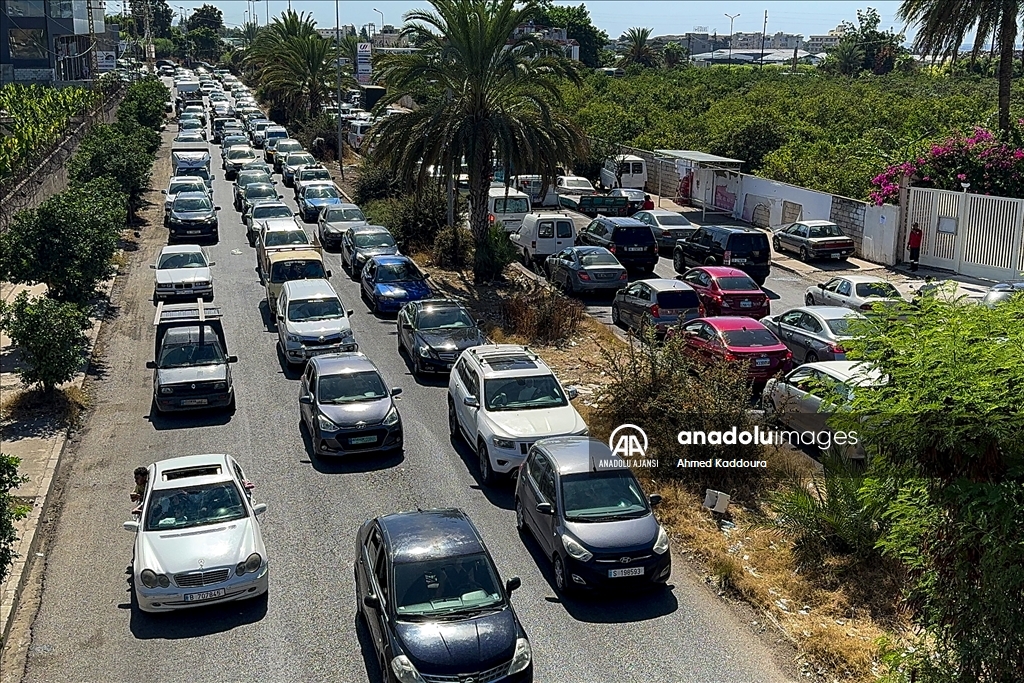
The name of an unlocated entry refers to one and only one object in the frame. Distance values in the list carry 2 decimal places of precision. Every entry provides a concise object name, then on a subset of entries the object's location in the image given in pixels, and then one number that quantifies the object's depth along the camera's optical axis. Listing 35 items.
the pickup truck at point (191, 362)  18.72
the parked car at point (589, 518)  12.07
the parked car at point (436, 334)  21.14
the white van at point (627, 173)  47.72
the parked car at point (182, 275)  27.58
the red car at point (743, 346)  19.50
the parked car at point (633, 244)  30.86
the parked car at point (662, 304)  23.30
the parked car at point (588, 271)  27.88
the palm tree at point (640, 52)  111.50
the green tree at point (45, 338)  18.58
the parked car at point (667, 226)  34.84
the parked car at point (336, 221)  35.44
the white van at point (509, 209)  34.84
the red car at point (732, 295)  24.67
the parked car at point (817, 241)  33.38
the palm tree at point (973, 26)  33.59
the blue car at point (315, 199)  40.50
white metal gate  30.20
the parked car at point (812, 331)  20.22
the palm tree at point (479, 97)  28.17
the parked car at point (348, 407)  16.55
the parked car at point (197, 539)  11.56
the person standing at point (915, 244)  32.06
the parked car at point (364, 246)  30.83
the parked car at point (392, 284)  26.59
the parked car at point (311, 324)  21.86
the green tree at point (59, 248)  21.72
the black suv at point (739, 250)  29.70
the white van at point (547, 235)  31.73
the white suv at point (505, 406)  15.51
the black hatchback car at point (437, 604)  9.69
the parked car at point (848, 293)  24.95
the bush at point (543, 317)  24.05
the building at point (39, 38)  81.56
